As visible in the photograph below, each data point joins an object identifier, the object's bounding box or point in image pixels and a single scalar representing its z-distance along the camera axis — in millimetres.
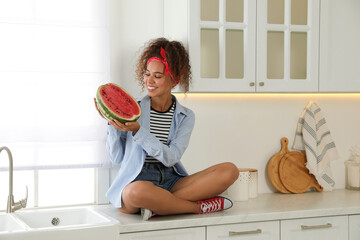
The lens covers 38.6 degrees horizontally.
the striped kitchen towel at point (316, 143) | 3082
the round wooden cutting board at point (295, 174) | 3061
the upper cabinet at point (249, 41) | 2621
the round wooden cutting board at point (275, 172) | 3057
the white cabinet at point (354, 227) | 2641
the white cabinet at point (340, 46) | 2848
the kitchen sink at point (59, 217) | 2404
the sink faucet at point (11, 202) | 2285
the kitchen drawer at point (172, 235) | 2260
